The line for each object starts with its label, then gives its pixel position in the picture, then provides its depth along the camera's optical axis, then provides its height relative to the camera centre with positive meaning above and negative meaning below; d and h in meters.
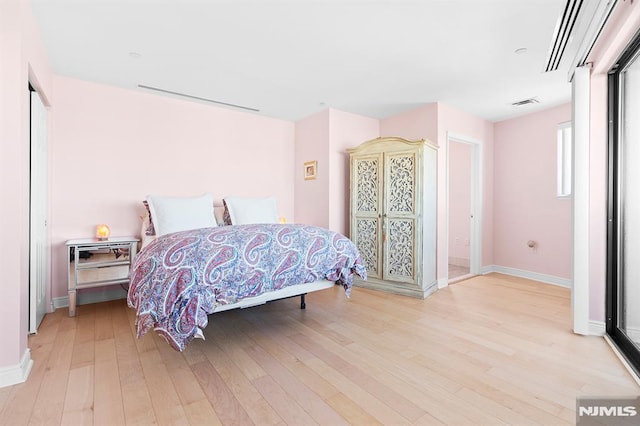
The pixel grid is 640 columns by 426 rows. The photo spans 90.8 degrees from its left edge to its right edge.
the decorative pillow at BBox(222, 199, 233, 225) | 3.81 -0.06
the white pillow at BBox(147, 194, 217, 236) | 3.25 -0.03
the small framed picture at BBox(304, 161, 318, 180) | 4.57 +0.61
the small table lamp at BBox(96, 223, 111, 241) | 3.32 -0.23
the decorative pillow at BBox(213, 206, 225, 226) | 3.82 -0.05
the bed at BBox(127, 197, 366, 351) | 1.94 -0.43
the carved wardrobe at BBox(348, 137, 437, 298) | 3.68 -0.02
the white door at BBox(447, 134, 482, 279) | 4.79 +0.06
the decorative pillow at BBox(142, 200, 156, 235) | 3.32 -0.15
